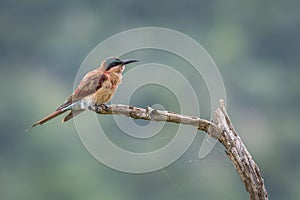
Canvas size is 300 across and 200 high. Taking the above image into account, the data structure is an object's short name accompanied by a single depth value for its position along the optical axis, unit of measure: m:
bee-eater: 8.91
